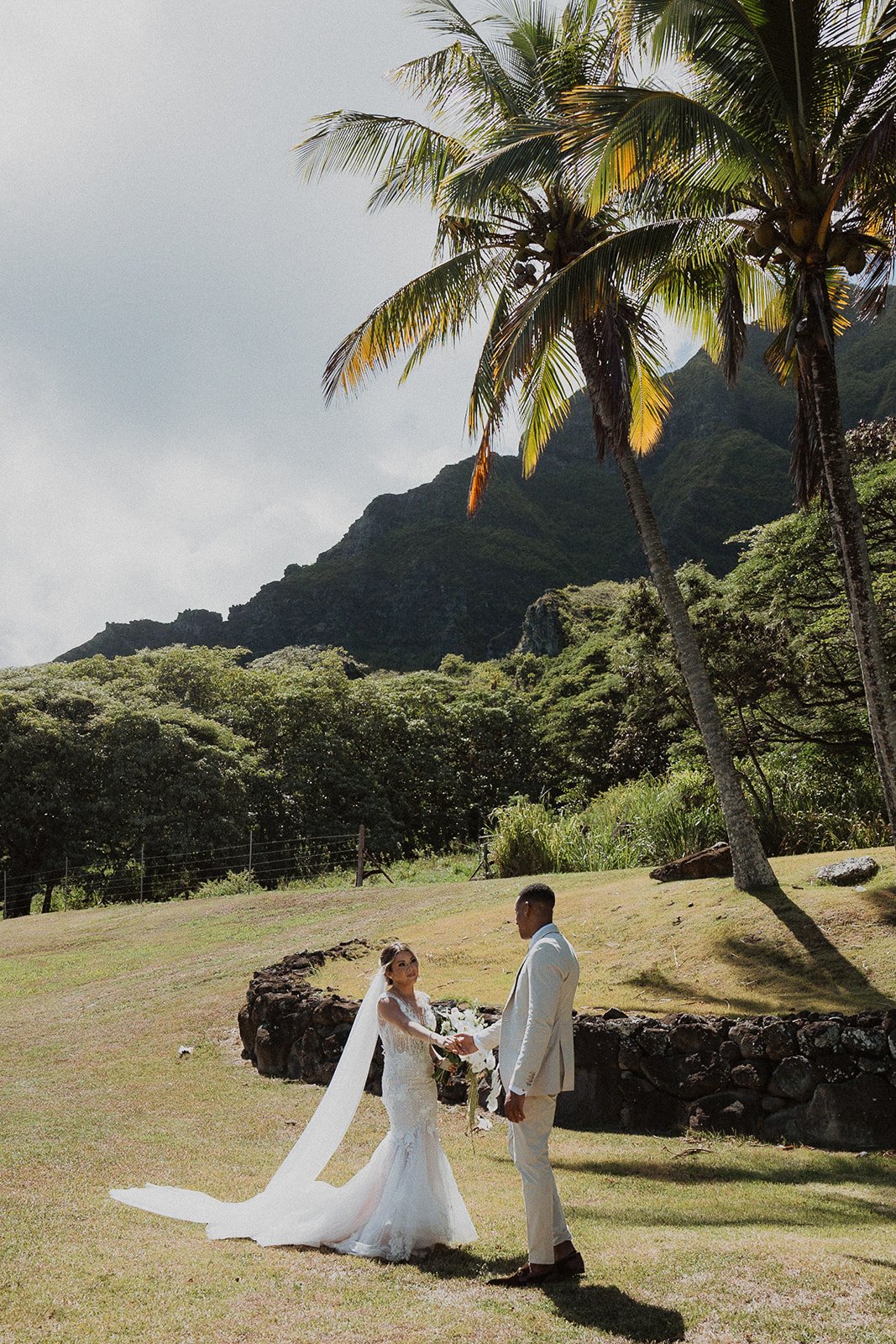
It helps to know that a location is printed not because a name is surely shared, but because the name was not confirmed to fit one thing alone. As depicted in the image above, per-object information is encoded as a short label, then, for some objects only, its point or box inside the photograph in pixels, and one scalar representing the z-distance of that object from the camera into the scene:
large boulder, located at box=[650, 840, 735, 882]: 12.05
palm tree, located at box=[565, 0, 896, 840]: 8.61
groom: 4.39
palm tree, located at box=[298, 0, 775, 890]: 10.65
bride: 5.09
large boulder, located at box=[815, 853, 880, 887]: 10.30
